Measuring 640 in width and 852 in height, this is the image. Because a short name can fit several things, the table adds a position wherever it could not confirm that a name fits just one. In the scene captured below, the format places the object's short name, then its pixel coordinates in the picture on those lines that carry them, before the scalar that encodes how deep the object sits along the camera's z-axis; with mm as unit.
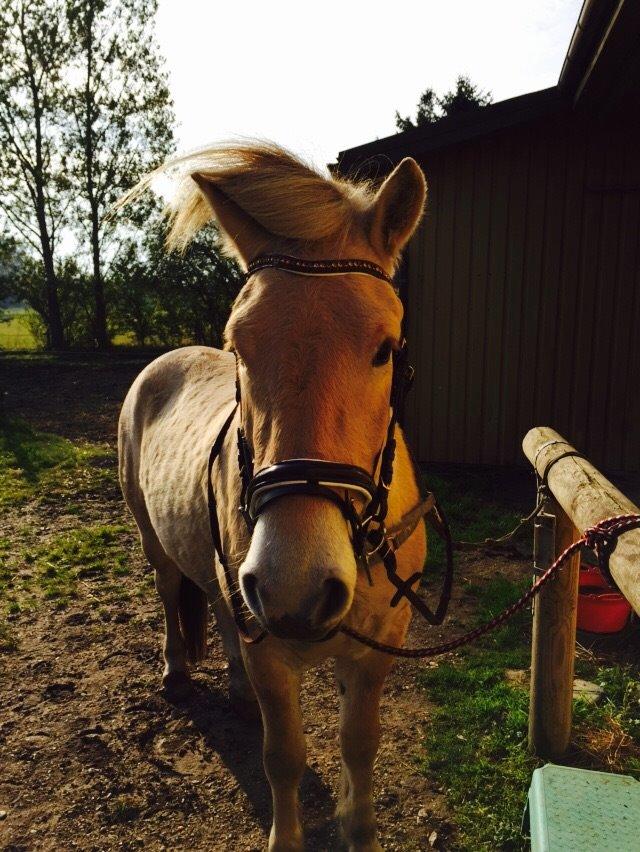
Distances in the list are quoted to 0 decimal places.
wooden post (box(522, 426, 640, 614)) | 1467
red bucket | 3693
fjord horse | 1392
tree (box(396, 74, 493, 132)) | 28139
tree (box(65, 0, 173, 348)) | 20469
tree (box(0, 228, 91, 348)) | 21812
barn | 6816
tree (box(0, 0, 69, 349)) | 19859
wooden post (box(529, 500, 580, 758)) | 2715
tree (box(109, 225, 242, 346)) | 17578
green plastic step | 2006
